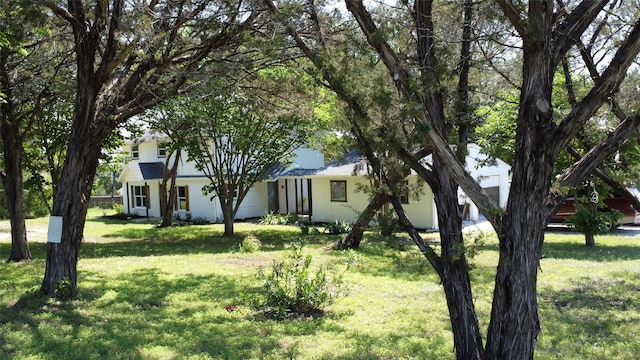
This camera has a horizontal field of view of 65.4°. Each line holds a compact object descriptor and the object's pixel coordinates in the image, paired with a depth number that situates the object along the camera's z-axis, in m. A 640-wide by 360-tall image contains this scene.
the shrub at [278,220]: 23.49
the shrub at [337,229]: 18.58
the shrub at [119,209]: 31.20
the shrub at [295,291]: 7.02
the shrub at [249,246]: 13.52
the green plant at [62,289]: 7.28
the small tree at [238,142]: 15.61
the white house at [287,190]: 22.22
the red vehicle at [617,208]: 17.83
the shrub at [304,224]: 18.61
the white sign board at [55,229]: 7.24
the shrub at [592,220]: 13.62
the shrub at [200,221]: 25.02
